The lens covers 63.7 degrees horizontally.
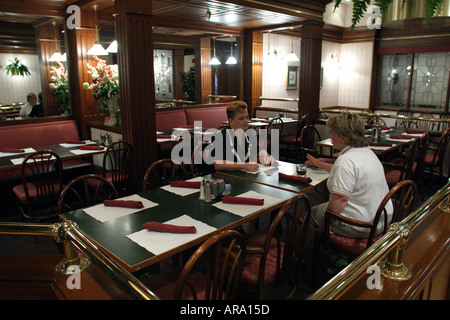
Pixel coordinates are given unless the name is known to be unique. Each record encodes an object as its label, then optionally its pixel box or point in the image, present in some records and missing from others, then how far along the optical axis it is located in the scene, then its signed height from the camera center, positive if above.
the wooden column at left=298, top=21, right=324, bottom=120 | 6.73 +0.46
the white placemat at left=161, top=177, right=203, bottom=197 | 2.61 -0.70
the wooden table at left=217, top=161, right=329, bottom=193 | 2.72 -0.68
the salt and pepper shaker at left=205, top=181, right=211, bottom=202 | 2.43 -0.65
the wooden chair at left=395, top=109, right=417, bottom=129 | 7.89 -0.52
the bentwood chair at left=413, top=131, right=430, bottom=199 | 4.43 -0.79
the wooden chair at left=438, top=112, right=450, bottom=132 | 8.27 -0.54
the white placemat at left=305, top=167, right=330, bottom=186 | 2.86 -0.67
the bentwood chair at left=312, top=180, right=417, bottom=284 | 2.31 -0.86
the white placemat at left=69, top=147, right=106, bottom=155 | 4.11 -0.63
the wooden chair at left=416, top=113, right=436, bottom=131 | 8.08 -0.73
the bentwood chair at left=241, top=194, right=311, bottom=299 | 1.95 -0.97
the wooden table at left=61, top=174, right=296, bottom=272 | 1.74 -0.73
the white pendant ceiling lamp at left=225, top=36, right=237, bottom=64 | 8.51 +0.76
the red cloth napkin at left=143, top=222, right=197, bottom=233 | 1.93 -0.71
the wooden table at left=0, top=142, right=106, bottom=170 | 3.65 -0.64
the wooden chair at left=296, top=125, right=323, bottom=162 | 6.07 -0.87
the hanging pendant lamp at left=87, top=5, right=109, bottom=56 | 5.07 +0.62
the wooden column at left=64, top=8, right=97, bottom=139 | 5.43 +0.41
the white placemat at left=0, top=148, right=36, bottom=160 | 4.07 -0.64
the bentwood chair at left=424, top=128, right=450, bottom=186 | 4.76 -0.88
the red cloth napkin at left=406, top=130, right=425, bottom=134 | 5.48 -0.59
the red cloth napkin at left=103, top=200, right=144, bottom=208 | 2.31 -0.68
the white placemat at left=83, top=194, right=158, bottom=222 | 2.19 -0.72
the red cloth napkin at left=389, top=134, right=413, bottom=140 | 5.04 -0.62
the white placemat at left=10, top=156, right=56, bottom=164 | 3.73 -0.66
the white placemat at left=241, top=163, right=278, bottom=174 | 3.15 -0.66
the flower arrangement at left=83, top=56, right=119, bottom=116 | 4.78 +0.15
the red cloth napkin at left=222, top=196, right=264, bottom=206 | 2.36 -0.69
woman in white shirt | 2.36 -0.56
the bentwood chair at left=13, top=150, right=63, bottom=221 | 3.45 -0.95
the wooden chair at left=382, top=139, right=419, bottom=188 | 3.86 -0.87
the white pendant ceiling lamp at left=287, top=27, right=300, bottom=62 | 7.91 +0.78
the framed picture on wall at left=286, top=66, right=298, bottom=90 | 9.43 +0.42
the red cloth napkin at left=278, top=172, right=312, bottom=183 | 2.82 -0.66
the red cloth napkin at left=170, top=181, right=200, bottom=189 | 2.72 -0.67
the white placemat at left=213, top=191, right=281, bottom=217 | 2.25 -0.72
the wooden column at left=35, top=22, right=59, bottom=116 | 6.88 +0.83
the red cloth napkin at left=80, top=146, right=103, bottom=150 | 4.25 -0.61
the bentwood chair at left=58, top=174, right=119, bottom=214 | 2.73 -1.28
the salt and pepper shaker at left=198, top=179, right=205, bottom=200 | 2.46 -0.65
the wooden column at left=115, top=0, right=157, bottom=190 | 4.12 +0.17
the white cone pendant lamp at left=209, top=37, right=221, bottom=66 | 9.02 +0.81
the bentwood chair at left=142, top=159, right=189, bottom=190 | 2.81 -0.71
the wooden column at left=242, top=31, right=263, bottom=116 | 8.13 +0.60
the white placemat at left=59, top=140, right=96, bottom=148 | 4.48 -0.61
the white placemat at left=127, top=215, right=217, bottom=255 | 1.80 -0.74
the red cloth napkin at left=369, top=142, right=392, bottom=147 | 4.60 -0.65
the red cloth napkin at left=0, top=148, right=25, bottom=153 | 4.19 -0.62
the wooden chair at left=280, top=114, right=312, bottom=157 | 6.52 -0.79
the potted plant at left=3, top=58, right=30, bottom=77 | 8.59 +0.66
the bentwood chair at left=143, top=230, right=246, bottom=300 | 1.48 -0.89
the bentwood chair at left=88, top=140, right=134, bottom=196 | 3.92 -0.86
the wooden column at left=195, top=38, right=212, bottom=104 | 9.48 +0.60
